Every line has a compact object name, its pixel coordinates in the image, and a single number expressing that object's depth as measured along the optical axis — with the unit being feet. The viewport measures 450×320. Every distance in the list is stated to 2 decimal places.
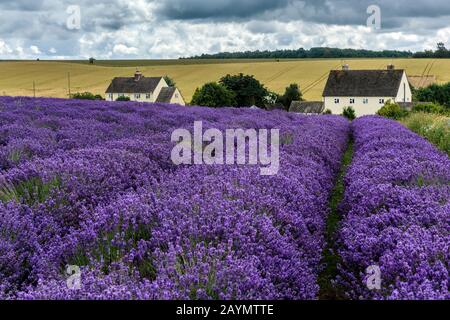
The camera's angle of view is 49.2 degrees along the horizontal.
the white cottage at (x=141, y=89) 196.55
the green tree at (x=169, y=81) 224.53
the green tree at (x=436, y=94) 173.16
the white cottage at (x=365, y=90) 169.78
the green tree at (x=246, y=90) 179.32
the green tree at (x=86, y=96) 144.66
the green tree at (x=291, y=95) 187.11
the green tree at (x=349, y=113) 155.43
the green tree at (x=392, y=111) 103.76
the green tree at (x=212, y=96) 156.42
